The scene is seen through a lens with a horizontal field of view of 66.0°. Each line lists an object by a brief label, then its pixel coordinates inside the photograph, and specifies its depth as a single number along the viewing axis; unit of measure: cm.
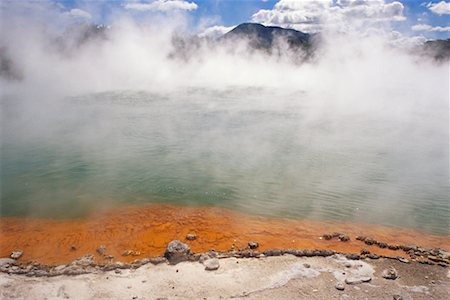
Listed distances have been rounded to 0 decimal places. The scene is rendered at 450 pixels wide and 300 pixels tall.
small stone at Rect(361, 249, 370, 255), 689
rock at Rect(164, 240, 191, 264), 641
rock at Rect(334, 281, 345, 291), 560
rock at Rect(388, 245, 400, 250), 720
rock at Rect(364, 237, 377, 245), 740
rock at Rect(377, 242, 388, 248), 730
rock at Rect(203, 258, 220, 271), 612
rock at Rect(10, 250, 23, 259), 684
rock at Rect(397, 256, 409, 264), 652
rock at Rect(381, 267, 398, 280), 596
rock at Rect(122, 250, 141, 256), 698
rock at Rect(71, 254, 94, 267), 642
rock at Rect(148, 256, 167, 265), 637
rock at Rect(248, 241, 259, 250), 718
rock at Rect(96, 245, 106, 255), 702
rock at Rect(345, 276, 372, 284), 578
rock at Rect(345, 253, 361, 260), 656
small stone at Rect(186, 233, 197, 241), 756
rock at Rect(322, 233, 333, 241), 756
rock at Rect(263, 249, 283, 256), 667
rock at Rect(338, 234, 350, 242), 751
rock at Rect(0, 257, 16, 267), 645
